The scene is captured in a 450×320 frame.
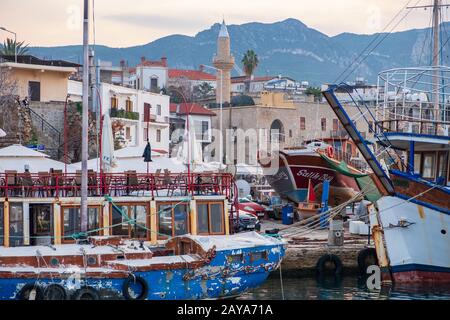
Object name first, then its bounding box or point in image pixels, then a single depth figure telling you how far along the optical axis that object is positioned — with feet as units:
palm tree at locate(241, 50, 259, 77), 341.41
